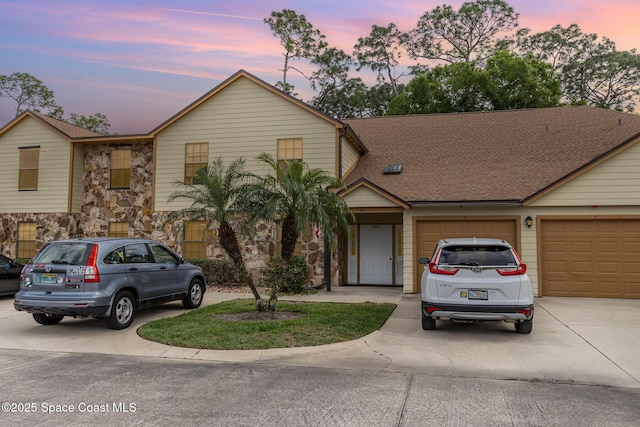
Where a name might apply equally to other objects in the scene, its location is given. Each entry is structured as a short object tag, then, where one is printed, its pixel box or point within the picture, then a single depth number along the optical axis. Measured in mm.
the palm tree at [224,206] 9781
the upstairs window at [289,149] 16547
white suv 8055
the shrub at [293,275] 14266
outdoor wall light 13752
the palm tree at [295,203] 9343
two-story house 13484
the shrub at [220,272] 15703
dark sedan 12773
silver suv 8359
